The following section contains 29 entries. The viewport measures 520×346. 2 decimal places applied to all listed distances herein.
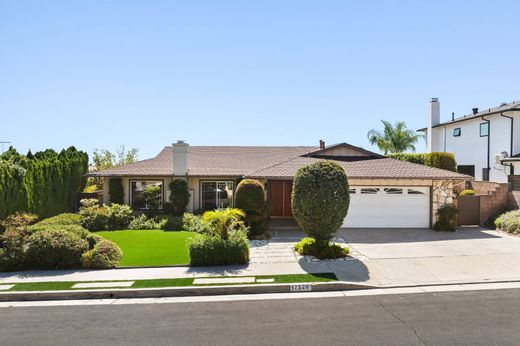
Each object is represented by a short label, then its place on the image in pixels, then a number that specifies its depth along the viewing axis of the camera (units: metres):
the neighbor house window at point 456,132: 30.27
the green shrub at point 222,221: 13.72
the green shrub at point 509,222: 17.44
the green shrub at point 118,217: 19.64
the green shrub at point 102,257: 13.01
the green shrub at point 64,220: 17.45
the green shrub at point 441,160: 27.14
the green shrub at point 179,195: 20.92
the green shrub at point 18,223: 13.53
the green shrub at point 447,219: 18.23
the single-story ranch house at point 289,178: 18.98
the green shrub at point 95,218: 19.30
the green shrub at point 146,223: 19.52
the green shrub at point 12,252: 12.94
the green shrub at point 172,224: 19.14
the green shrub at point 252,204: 17.42
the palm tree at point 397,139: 37.91
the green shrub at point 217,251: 12.95
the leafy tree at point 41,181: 16.95
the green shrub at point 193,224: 18.38
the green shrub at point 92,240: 14.12
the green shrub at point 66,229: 14.12
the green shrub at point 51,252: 13.05
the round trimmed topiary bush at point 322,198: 13.08
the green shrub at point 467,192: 23.25
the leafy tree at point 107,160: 30.86
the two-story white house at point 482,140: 24.45
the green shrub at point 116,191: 21.42
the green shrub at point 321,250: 13.49
